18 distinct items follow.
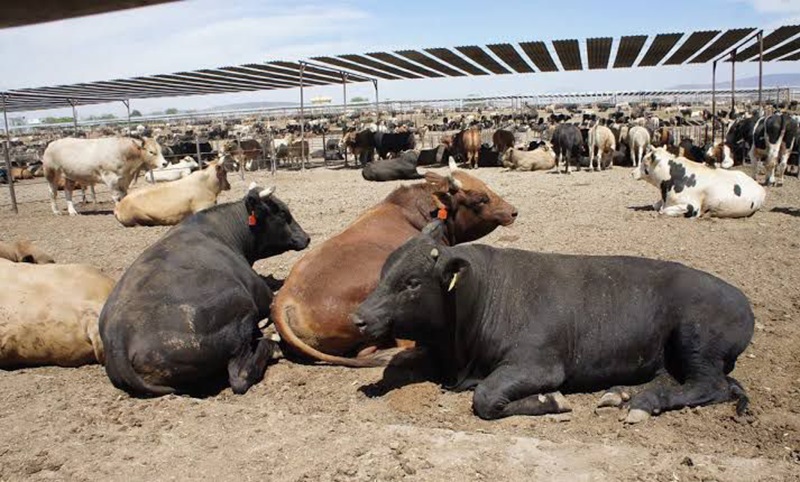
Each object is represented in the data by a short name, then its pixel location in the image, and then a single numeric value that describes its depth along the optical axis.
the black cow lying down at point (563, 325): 4.34
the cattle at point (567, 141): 19.78
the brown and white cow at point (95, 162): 14.34
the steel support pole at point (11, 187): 15.29
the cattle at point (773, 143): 14.86
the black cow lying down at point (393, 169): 19.06
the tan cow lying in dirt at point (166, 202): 12.05
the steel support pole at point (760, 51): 17.42
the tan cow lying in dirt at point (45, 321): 5.35
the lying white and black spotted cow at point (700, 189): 10.59
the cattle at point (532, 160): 20.98
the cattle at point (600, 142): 20.11
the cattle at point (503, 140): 24.20
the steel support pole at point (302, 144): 23.39
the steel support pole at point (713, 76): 22.95
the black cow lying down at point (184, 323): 4.70
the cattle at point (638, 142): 20.36
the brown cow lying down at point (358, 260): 5.25
